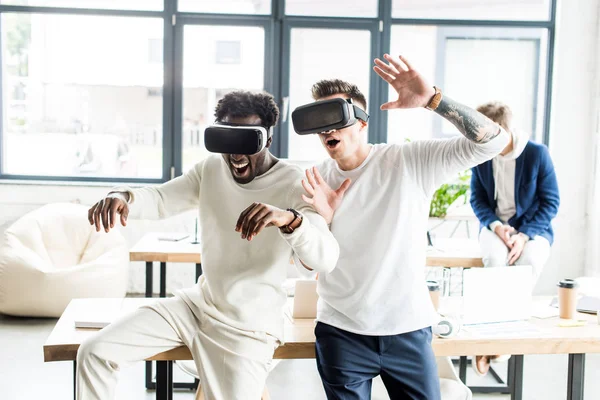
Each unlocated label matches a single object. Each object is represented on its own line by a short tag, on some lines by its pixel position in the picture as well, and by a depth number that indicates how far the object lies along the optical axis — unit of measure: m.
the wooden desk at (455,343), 2.01
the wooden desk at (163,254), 3.45
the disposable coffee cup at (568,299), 2.35
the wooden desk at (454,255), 3.46
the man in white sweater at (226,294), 1.89
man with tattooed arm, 1.81
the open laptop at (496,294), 2.17
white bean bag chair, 4.34
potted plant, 4.30
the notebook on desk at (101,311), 2.12
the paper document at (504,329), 2.16
